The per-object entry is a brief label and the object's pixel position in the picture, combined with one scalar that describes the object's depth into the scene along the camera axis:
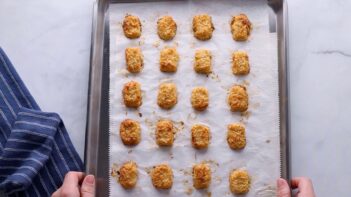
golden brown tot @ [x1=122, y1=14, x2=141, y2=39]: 1.17
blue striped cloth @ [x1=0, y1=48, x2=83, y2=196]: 1.13
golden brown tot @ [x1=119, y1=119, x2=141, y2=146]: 1.12
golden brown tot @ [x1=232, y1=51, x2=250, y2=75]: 1.13
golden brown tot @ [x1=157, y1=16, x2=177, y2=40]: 1.16
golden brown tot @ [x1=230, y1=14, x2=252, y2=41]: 1.14
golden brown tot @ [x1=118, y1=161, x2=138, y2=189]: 1.11
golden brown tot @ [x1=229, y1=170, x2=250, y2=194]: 1.08
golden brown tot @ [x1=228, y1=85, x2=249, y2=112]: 1.12
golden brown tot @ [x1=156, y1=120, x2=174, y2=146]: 1.12
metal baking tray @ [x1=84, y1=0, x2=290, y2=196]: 1.12
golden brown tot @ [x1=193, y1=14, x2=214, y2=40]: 1.15
